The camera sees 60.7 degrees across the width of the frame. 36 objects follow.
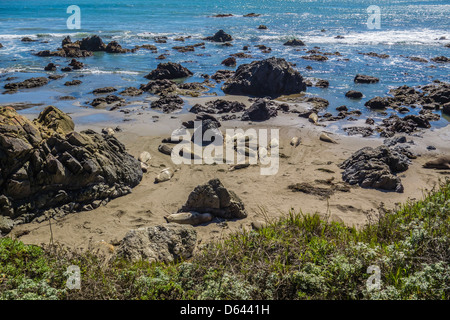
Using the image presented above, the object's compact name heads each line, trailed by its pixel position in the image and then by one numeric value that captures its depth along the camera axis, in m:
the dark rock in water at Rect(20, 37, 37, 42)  34.19
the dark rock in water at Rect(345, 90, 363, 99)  18.10
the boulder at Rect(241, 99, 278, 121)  15.23
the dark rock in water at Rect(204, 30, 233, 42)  34.94
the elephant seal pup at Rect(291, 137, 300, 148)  12.67
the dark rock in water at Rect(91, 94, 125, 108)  16.77
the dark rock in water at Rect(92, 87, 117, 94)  18.65
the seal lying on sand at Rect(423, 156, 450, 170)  10.86
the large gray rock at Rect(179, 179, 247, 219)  8.47
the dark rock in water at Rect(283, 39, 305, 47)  32.56
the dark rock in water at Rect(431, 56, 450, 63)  25.45
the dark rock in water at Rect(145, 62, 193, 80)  21.47
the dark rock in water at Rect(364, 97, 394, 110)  16.52
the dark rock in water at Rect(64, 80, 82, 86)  20.07
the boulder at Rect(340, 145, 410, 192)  9.77
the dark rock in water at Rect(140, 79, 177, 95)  18.84
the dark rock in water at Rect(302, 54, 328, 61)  26.21
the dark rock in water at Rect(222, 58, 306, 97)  19.09
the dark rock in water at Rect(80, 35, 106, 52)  30.53
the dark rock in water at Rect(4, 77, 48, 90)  19.30
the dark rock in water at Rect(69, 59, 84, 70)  24.09
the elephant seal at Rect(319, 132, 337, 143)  12.96
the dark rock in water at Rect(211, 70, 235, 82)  21.57
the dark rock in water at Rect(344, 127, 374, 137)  13.63
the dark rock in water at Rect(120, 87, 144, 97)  18.44
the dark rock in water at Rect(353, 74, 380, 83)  20.52
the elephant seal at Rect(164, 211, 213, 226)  8.30
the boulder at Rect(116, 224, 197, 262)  6.44
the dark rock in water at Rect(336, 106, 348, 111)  16.19
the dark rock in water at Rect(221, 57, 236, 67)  25.06
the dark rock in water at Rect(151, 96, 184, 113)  16.38
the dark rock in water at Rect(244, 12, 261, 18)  54.73
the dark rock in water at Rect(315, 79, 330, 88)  20.08
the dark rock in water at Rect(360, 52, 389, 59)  27.02
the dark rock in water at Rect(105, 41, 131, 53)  30.00
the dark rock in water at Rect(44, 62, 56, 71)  23.64
